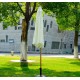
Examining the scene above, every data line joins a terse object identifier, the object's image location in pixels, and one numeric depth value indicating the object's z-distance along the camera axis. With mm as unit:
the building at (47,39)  54312
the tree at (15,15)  21312
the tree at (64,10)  20781
